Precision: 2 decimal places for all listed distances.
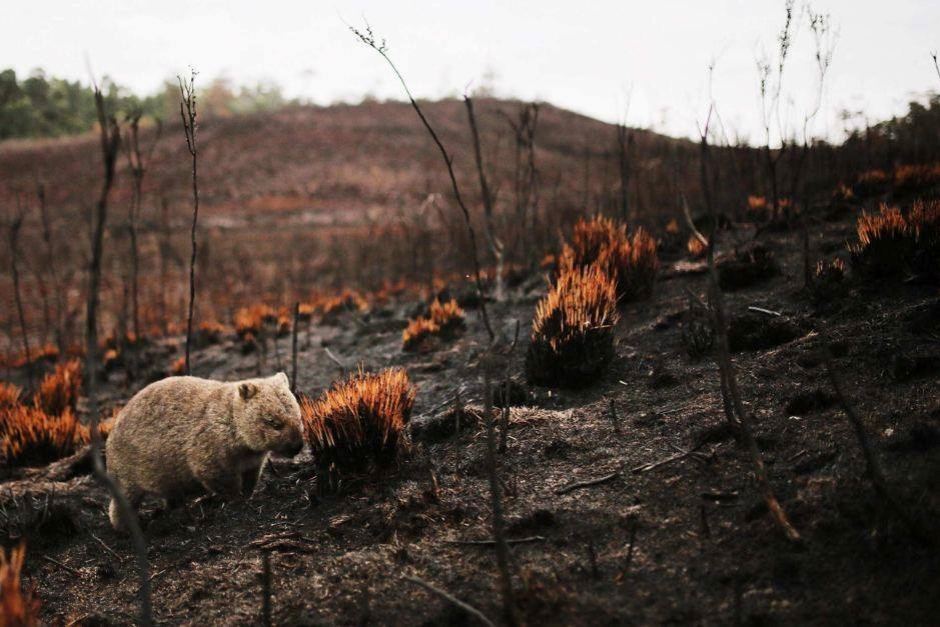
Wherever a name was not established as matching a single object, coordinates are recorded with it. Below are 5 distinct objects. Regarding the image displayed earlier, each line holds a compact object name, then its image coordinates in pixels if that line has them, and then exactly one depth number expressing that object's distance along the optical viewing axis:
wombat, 3.25
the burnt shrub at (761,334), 3.84
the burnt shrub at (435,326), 6.54
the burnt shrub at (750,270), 5.09
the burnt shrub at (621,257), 5.43
